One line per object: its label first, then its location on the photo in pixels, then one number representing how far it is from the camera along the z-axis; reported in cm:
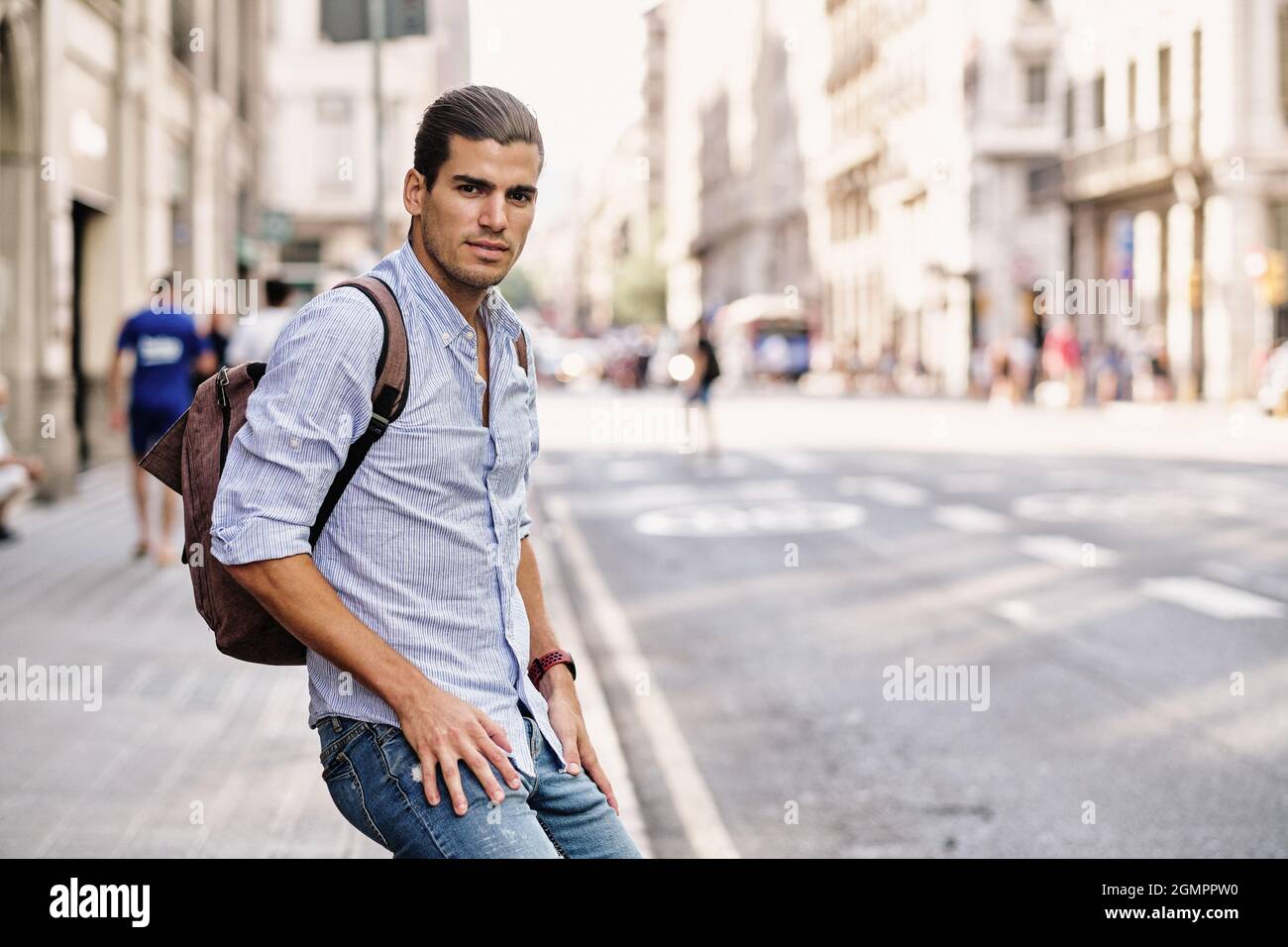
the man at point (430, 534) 252
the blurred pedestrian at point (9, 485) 1252
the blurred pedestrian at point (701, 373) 2481
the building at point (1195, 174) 3994
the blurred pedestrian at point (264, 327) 1319
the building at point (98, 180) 1561
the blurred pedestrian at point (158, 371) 1184
